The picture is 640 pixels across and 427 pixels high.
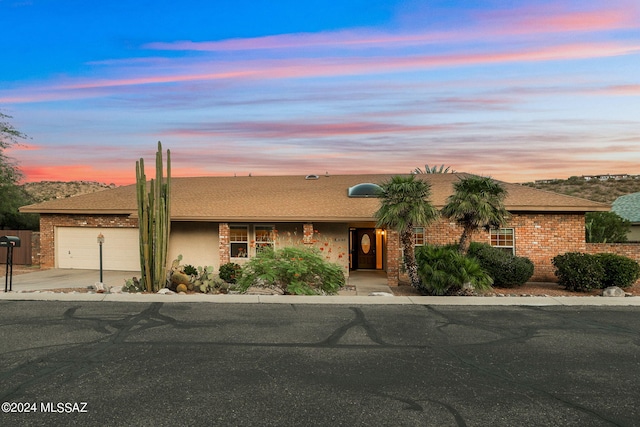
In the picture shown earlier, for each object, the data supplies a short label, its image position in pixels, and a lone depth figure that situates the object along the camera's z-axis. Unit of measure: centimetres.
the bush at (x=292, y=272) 1554
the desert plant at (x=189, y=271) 1889
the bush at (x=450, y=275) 1506
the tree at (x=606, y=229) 2480
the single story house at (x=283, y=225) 1973
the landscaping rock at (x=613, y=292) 1555
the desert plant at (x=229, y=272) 1910
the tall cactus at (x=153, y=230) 1606
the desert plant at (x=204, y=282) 1678
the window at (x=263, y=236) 2225
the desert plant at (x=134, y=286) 1620
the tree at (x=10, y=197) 3391
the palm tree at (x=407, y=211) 1588
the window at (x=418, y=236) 2041
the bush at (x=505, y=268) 1731
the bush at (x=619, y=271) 1623
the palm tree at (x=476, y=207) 1603
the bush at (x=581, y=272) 1636
